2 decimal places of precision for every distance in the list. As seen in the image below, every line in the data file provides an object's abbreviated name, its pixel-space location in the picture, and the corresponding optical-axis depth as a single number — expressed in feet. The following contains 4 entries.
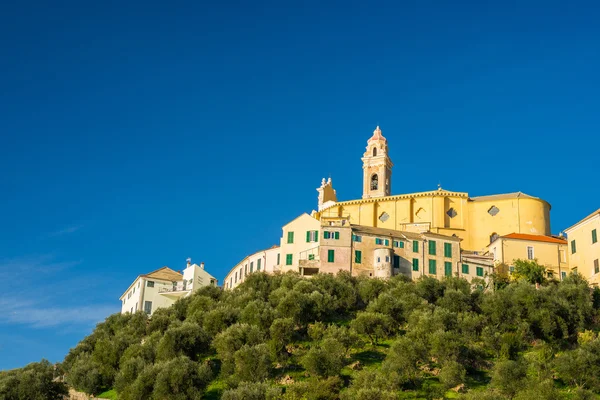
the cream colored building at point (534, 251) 250.57
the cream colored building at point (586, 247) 232.94
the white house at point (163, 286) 264.72
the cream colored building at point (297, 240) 245.04
